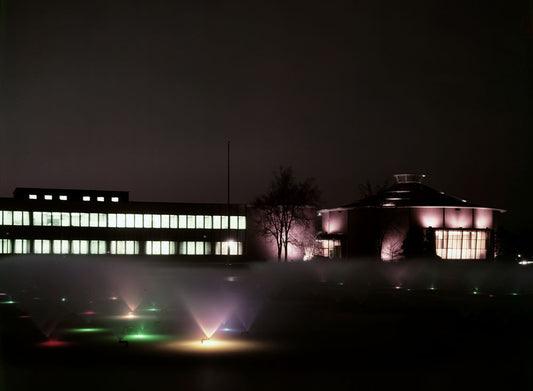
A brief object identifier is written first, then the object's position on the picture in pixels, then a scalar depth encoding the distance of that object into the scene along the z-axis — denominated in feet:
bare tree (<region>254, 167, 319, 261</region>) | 267.59
